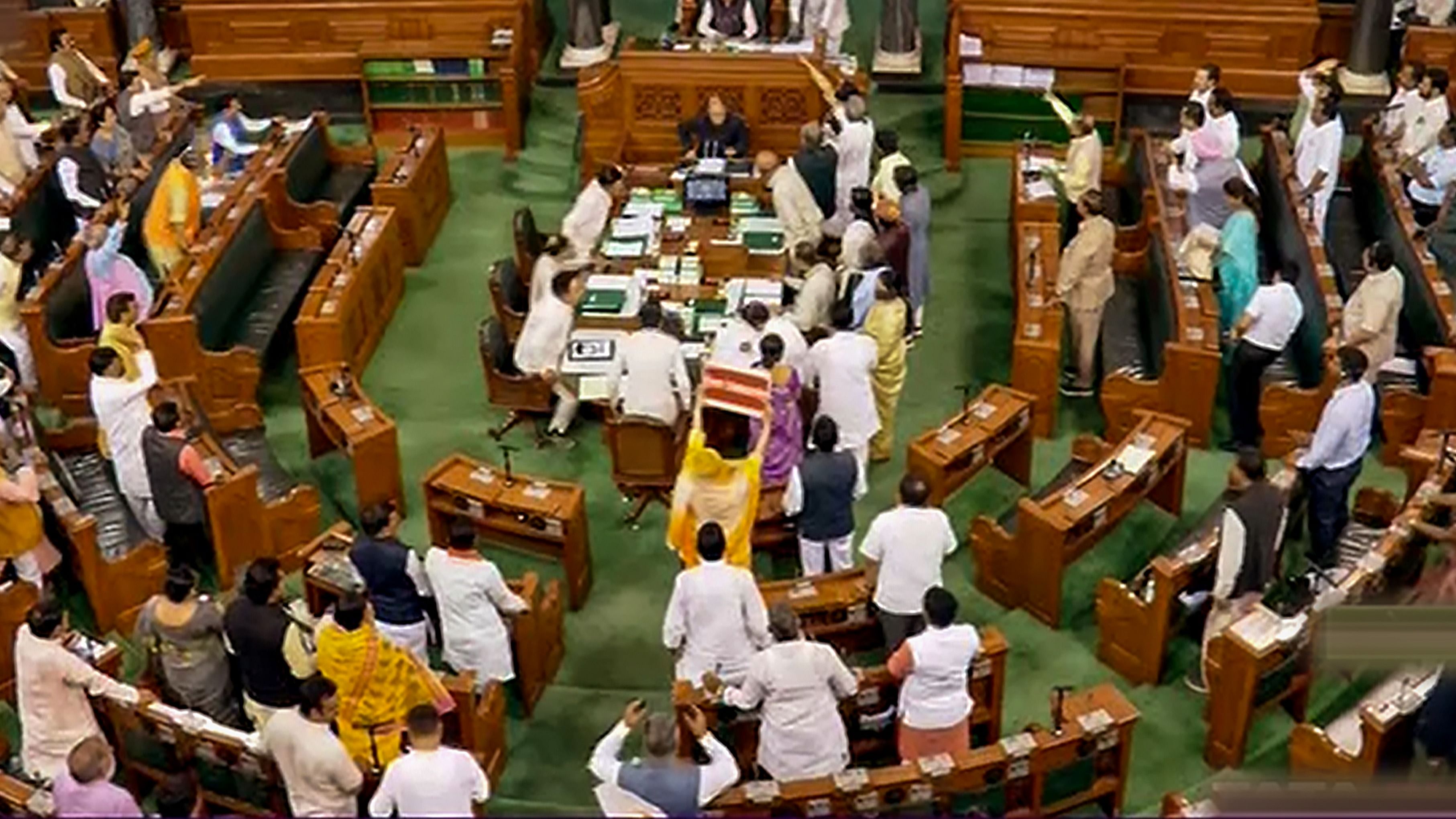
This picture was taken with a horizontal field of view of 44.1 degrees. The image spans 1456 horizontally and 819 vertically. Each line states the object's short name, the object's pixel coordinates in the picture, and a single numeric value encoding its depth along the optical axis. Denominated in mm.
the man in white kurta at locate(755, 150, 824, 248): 12367
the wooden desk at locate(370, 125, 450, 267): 13281
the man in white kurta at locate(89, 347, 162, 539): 9750
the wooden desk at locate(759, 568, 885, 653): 9047
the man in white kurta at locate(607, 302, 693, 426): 10289
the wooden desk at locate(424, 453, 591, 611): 9820
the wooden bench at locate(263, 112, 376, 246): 13234
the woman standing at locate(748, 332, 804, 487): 9852
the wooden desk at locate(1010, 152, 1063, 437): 11250
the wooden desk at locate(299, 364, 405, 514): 10523
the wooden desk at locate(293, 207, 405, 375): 11477
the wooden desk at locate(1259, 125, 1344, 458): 10898
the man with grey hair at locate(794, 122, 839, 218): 12547
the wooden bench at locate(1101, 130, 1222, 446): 11000
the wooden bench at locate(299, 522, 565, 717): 9195
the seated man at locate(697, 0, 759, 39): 15125
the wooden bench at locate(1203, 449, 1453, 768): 8531
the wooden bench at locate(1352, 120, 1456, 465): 10586
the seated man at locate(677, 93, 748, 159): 13688
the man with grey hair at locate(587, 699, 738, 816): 6766
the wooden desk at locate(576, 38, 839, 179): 14117
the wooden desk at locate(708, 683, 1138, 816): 7570
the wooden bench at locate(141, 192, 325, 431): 11359
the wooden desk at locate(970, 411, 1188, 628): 9641
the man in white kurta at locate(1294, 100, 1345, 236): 12297
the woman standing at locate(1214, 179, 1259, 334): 11305
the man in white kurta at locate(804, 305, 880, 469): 9992
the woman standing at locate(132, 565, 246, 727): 8188
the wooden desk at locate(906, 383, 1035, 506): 10203
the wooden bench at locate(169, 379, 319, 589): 9898
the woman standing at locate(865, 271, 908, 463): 10352
